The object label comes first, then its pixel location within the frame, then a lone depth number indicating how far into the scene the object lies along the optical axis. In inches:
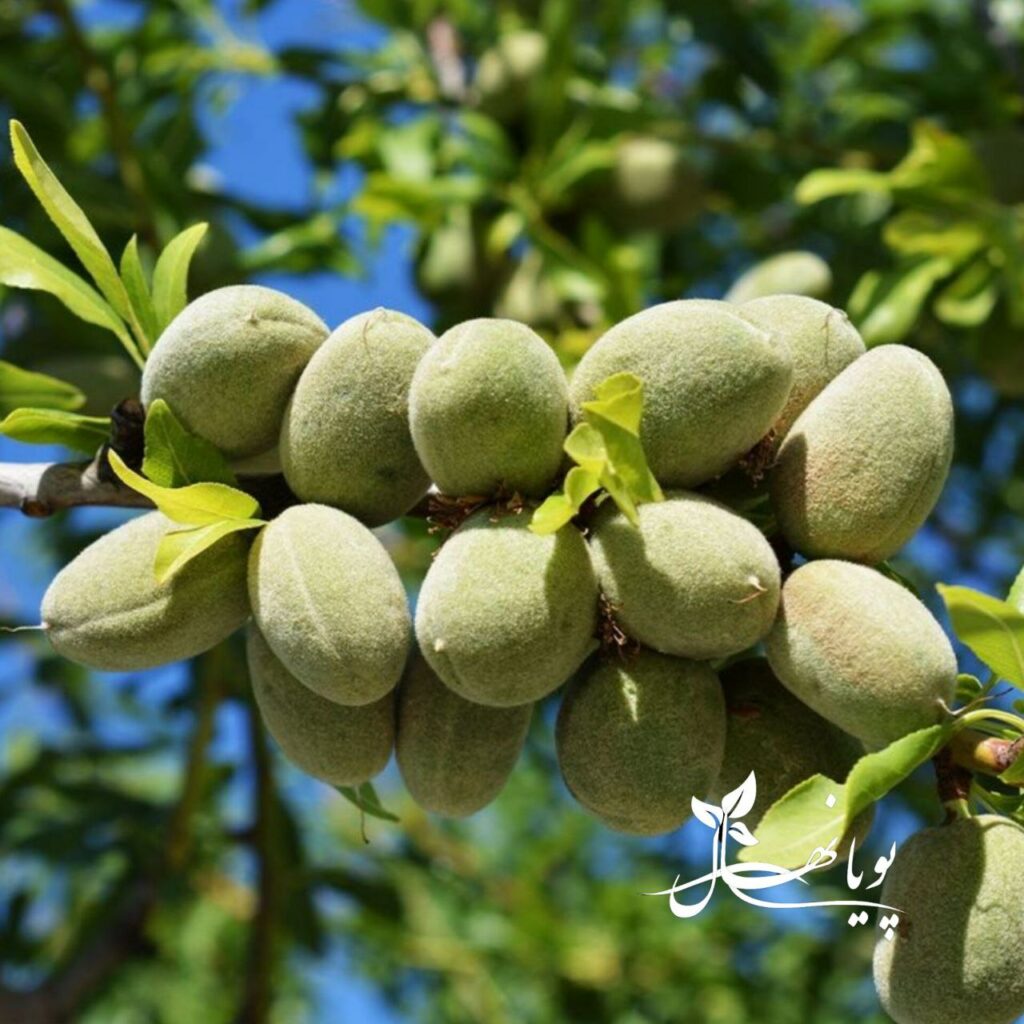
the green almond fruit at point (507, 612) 18.9
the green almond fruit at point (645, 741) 19.3
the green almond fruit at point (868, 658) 18.6
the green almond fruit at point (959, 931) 18.7
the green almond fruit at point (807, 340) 20.3
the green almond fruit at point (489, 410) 19.5
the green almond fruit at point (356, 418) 20.0
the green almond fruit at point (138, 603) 19.7
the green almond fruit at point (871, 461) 19.4
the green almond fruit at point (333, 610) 19.1
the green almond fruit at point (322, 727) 19.9
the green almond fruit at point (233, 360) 20.2
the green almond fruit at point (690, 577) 18.9
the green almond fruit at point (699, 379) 19.5
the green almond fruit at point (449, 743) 20.0
